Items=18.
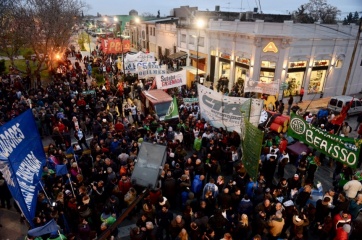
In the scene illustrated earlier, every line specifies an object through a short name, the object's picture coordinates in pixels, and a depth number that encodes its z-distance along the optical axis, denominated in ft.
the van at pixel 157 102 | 52.21
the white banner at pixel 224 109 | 36.81
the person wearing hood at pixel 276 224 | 24.02
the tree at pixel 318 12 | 179.42
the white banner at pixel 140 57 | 68.80
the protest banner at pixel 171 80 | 55.67
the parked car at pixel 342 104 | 61.01
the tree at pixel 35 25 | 80.02
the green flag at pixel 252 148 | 26.71
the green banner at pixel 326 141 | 29.14
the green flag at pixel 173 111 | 45.19
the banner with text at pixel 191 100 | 53.06
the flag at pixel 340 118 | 44.73
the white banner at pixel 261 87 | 57.15
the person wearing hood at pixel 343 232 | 22.72
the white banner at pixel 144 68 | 65.51
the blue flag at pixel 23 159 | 19.15
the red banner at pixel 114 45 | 88.58
